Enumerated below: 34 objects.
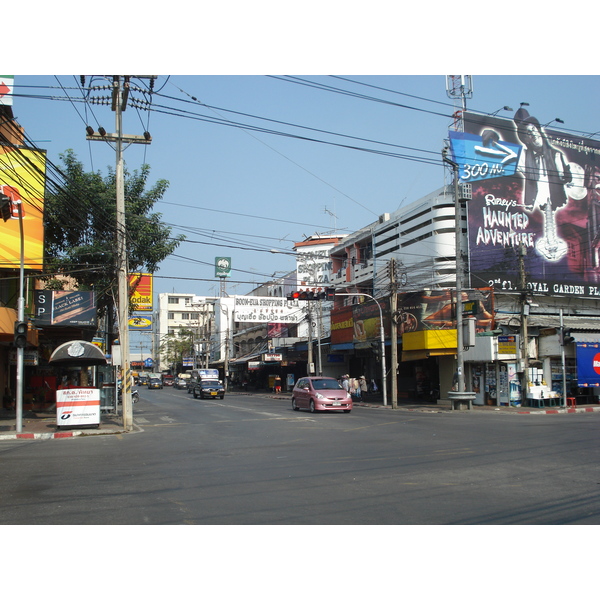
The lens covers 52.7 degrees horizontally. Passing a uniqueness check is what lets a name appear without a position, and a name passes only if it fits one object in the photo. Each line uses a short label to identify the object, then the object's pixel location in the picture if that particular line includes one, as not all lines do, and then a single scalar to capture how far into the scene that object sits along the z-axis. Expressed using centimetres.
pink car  2786
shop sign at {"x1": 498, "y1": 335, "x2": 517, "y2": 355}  3256
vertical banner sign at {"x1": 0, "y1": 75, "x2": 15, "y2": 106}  2390
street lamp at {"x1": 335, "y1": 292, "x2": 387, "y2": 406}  3542
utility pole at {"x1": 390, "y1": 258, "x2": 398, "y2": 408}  3355
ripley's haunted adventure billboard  4472
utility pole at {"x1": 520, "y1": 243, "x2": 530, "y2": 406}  3206
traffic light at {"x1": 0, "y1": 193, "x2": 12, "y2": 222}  1706
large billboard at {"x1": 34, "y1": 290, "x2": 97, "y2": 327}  2712
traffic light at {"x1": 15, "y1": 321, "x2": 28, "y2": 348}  2033
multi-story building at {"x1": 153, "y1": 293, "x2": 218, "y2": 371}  12606
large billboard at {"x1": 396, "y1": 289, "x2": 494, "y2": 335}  3619
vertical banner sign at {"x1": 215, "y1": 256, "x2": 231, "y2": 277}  8962
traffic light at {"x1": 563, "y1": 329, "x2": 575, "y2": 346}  3203
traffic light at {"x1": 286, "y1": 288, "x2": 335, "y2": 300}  2909
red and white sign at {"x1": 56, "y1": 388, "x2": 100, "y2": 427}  2094
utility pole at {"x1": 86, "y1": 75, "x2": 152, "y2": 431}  2209
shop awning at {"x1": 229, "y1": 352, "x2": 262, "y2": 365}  6719
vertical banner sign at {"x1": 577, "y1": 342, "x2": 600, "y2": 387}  3316
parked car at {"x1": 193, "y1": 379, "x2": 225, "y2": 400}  4819
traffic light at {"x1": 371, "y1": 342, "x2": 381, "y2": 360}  3951
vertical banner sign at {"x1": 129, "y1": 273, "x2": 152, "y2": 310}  4412
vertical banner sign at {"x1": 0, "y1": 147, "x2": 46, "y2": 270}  2577
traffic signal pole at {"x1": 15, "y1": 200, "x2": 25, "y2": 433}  2021
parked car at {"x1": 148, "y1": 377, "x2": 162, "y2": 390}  8619
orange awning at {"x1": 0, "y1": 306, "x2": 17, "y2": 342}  2458
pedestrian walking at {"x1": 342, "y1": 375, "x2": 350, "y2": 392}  4163
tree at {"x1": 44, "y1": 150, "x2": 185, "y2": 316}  2830
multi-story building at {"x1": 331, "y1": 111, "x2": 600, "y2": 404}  3384
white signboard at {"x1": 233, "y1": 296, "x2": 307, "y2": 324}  6638
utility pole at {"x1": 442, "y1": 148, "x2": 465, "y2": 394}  3009
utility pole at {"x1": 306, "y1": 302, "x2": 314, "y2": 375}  4578
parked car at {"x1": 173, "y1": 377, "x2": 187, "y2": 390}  8301
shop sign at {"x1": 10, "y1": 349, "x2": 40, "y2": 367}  2711
